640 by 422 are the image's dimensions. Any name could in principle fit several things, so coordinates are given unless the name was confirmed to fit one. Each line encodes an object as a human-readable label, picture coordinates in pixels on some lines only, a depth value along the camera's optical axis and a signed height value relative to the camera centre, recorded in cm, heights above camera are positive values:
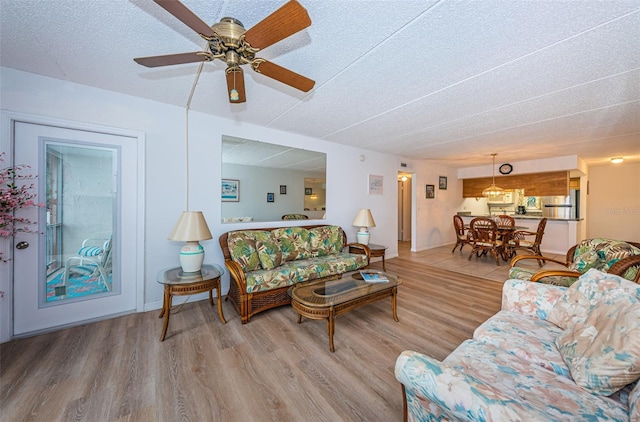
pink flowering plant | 193 +6
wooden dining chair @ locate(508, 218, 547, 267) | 479 -65
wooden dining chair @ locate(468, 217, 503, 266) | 472 -55
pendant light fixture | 564 +48
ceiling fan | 110 +91
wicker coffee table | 201 -82
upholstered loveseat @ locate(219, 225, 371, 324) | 249 -70
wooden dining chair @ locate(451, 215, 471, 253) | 548 -50
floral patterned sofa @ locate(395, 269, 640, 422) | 81 -70
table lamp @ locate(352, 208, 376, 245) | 418 -25
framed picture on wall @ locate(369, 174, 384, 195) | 489 +54
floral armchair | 198 -47
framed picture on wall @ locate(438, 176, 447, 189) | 665 +80
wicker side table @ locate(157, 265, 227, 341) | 215 -72
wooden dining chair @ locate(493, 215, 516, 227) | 520 -23
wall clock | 614 +112
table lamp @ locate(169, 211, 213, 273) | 240 -31
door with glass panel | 217 -26
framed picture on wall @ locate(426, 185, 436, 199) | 632 +51
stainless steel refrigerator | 598 +15
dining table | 488 -51
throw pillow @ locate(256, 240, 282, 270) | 283 -57
